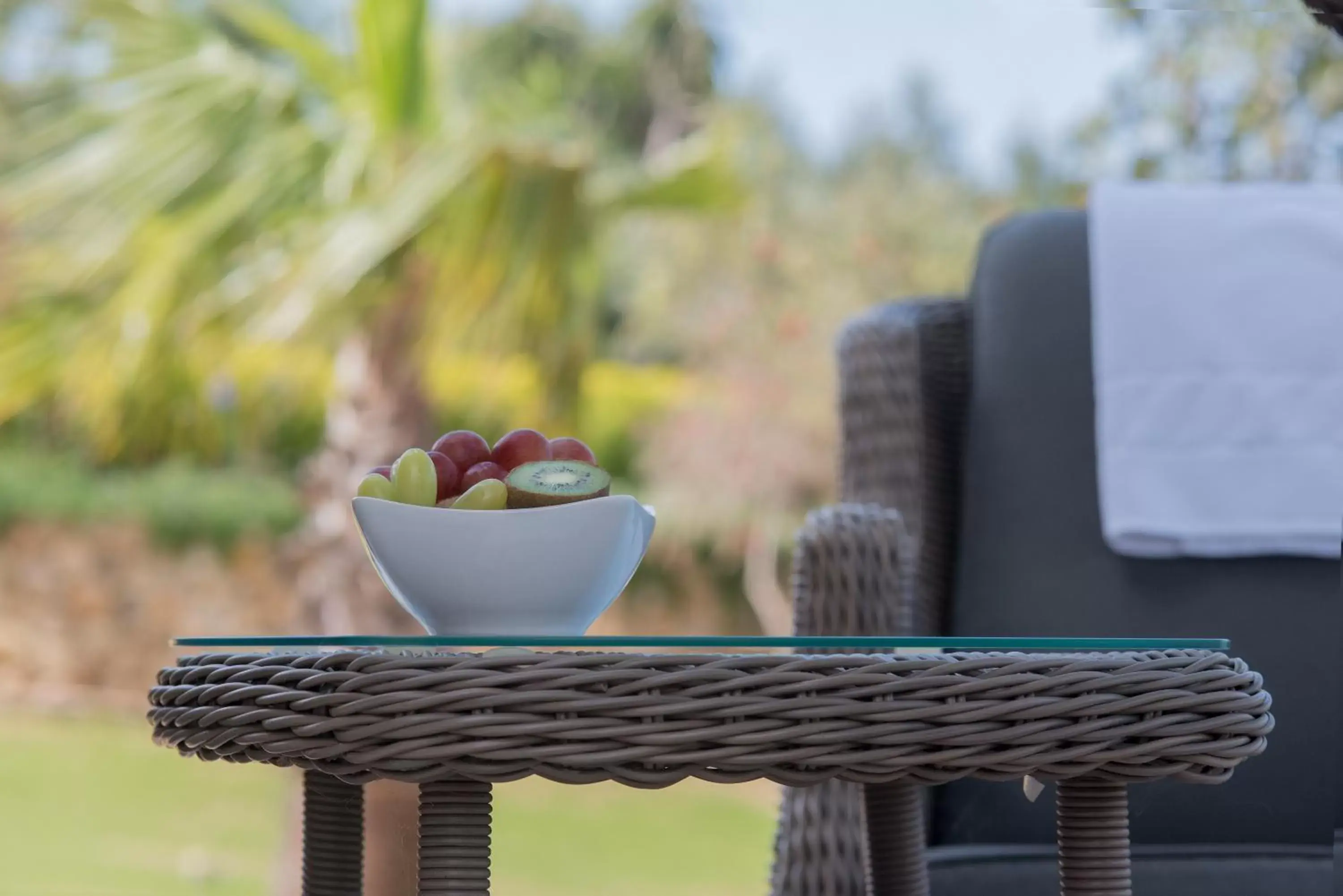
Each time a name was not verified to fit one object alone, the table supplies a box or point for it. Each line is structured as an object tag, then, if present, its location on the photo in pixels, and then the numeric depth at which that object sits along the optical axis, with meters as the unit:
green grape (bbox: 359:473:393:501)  1.86
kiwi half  1.85
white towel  2.42
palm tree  6.15
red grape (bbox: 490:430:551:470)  1.90
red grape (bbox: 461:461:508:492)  1.88
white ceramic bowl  1.83
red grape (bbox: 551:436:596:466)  1.90
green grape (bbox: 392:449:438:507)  1.86
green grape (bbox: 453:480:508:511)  1.85
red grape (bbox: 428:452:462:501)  1.89
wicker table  1.72
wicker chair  2.26
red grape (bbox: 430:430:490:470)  1.91
